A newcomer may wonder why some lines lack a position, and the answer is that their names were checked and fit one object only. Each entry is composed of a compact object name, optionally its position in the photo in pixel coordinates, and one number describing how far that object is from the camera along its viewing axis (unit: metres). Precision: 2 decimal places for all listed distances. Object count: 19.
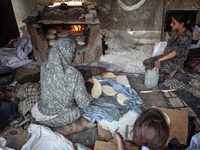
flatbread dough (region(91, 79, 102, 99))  2.61
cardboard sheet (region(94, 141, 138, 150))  2.04
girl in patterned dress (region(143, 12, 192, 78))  3.19
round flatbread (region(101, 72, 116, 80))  3.11
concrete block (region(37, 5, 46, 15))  3.91
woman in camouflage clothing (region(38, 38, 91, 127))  2.00
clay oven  3.60
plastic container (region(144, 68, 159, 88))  3.23
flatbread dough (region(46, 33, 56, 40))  4.09
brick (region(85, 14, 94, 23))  3.54
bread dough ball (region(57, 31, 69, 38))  4.21
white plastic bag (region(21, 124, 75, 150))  1.95
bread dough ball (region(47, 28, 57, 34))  4.24
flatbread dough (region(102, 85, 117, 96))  2.72
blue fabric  2.39
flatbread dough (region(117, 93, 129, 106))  2.57
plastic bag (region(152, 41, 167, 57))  4.03
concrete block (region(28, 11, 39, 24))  3.48
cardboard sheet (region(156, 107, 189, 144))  2.17
